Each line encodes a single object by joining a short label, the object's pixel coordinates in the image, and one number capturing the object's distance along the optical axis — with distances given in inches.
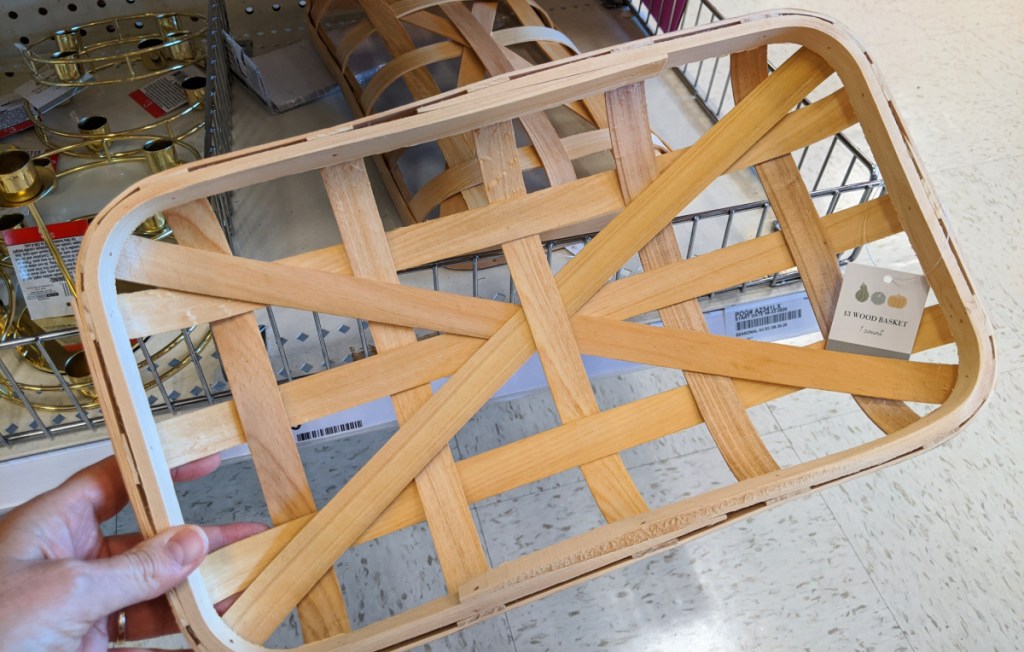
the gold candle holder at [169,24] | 45.5
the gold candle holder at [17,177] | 35.2
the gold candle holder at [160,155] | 36.4
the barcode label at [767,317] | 33.2
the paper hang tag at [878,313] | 27.1
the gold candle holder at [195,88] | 42.4
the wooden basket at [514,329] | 22.0
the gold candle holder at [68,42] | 43.3
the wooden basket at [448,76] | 32.2
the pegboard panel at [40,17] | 43.4
